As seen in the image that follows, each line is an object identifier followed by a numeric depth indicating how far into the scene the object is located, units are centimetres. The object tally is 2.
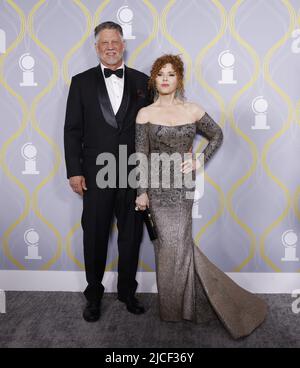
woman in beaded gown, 250
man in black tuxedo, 260
